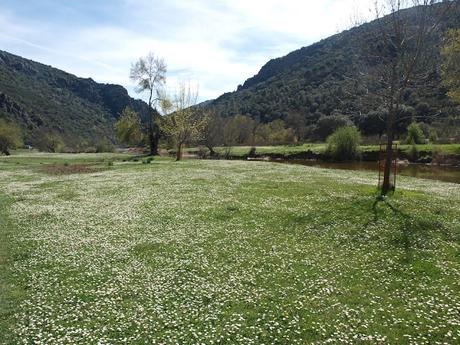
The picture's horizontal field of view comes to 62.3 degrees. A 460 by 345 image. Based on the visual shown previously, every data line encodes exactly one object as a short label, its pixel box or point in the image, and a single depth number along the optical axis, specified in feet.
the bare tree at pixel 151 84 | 263.29
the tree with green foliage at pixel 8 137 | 317.63
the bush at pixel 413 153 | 226.85
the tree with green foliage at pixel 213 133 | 331.16
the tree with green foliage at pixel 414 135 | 268.62
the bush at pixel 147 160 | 193.97
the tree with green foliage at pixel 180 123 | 225.95
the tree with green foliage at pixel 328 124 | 366.35
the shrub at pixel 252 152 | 297.74
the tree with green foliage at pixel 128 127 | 270.67
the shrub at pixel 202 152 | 303.81
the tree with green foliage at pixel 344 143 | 229.66
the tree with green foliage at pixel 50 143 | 431.02
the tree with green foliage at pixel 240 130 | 401.27
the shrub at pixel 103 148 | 352.69
